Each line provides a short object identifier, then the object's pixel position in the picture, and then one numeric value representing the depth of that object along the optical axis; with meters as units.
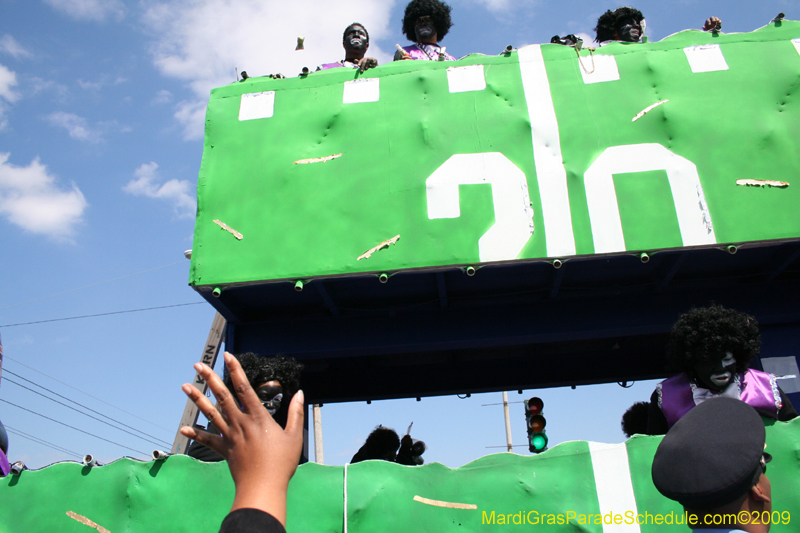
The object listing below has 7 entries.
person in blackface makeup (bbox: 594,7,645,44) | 7.16
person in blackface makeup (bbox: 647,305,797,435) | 3.53
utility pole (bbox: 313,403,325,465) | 19.06
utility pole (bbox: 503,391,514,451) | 21.74
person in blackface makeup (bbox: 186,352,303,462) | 4.13
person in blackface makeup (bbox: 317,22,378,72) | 7.39
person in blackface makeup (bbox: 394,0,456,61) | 7.74
